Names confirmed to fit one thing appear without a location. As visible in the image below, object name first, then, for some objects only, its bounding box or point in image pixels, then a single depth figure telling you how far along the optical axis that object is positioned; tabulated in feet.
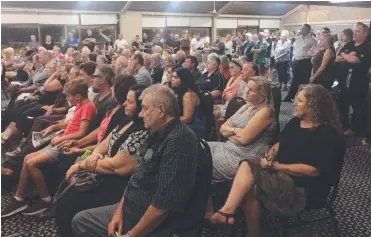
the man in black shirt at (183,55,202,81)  14.90
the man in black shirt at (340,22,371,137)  12.10
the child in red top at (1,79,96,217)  7.89
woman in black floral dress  5.79
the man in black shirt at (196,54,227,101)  13.05
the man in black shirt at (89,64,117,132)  8.98
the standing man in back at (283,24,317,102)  17.24
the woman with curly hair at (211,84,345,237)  5.65
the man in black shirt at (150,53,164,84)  15.56
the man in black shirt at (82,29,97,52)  28.28
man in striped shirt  4.44
